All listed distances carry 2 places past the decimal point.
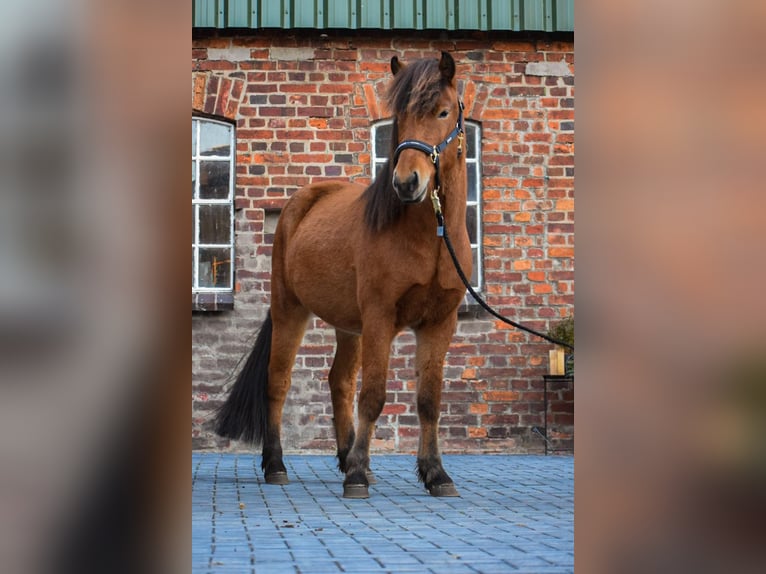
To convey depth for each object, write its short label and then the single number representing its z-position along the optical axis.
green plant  9.34
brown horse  5.85
